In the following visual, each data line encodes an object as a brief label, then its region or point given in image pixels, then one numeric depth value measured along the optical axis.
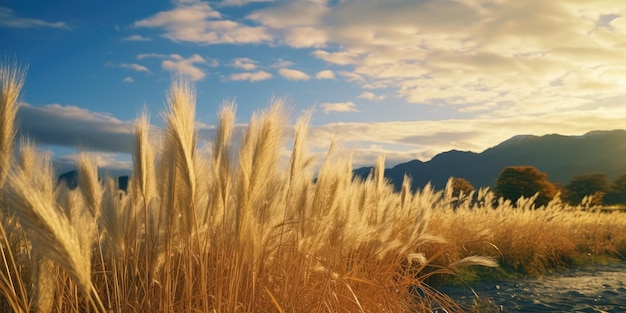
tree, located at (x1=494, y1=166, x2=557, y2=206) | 32.53
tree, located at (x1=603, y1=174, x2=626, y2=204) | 47.81
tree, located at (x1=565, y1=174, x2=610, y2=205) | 43.63
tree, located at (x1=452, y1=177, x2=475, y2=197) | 34.49
